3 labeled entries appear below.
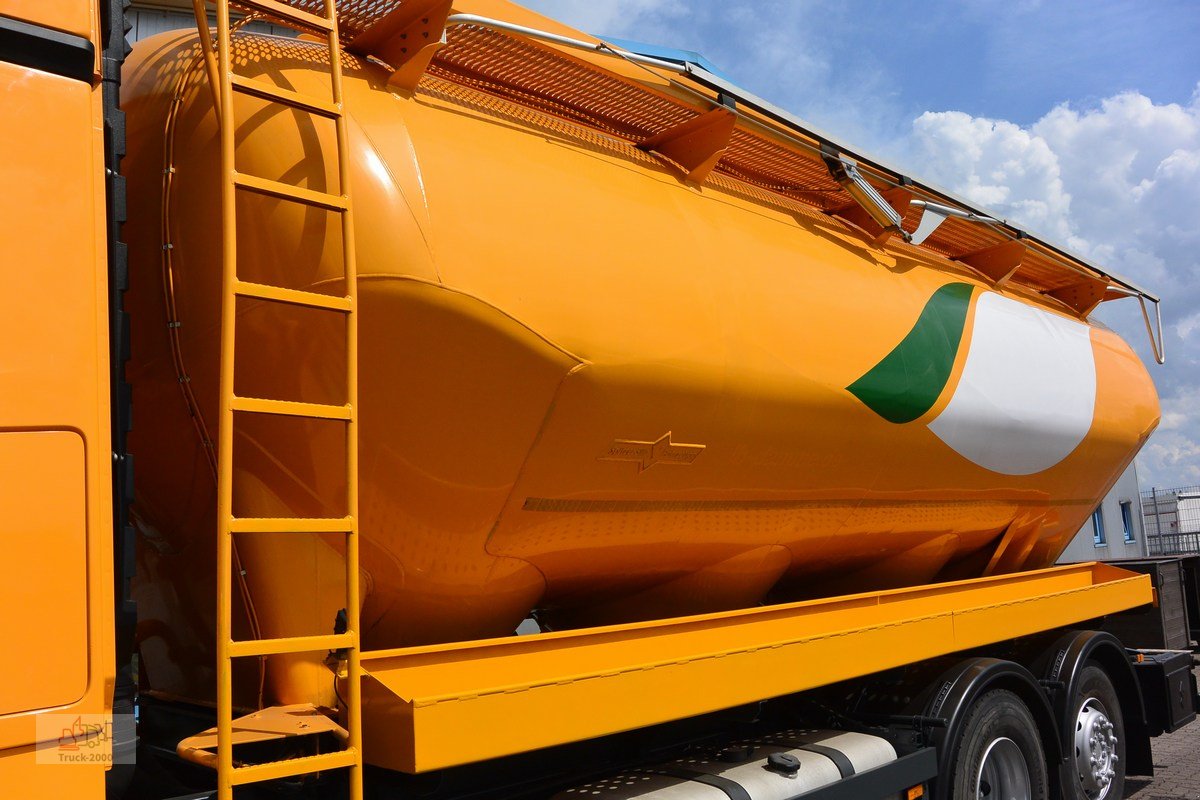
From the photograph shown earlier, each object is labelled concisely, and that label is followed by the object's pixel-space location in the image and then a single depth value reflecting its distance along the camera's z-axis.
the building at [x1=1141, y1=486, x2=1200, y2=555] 28.80
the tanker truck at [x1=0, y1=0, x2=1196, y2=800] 2.12
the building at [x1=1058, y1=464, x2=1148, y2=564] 26.11
